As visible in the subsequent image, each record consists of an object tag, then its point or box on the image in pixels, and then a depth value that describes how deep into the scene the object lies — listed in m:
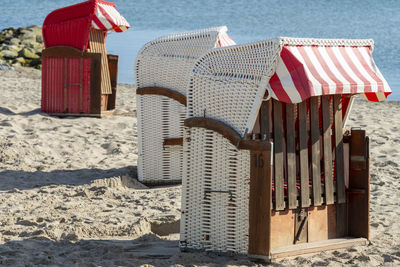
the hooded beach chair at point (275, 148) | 8.84
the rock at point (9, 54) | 43.62
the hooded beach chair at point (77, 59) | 20.64
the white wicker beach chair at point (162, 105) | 13.56
